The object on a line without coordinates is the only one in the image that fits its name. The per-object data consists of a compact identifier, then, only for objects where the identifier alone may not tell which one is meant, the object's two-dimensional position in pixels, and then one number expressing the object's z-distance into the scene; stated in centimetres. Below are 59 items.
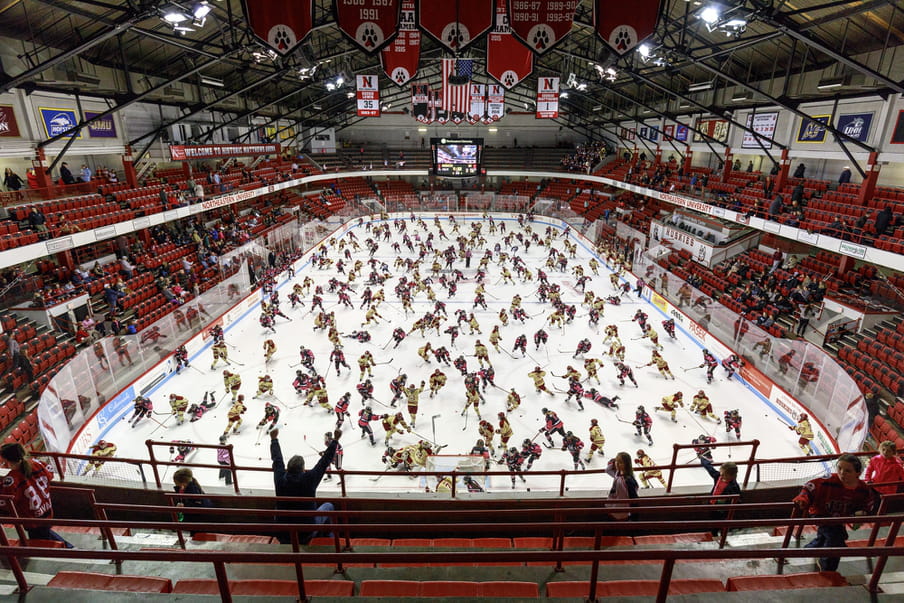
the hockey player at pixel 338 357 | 1359
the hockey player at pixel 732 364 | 1312
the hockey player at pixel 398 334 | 1518
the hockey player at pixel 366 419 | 1027
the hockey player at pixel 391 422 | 1005
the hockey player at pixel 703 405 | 1118
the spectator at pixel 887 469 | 473
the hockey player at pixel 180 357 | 1362
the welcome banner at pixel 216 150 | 2178
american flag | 2386
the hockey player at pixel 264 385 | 1227
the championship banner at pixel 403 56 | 1088
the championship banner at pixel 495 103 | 2345
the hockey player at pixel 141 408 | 1091
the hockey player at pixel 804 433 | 996
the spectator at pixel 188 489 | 463
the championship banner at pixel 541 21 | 726
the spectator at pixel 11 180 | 1653
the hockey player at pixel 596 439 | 983
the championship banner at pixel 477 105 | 2388
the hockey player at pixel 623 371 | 1302
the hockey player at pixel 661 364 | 1334
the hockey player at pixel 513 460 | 867
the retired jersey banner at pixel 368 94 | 2208
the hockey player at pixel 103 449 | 927
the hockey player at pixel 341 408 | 1070
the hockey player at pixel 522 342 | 1446
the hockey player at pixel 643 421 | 1028
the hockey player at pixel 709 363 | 1305
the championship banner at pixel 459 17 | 724
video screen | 3628
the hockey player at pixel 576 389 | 1173
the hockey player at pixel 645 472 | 841
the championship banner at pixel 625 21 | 728
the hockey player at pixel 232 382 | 1173
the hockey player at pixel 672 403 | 1123
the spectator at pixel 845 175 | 1873
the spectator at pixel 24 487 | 398
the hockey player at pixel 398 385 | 1169
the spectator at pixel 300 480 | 425
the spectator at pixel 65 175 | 1764
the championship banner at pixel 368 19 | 694
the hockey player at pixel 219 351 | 1405
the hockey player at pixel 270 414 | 1050
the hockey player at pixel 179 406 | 1112
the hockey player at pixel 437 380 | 1216
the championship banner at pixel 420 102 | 2672
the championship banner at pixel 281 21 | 695
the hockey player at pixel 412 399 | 1089
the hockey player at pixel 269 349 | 1423
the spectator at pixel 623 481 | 449
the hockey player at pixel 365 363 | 1304
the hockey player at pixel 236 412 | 1066
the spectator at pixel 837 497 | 373
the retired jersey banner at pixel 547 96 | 2158
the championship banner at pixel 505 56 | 1045
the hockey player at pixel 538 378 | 1241
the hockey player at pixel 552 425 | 1003
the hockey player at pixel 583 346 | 1440
